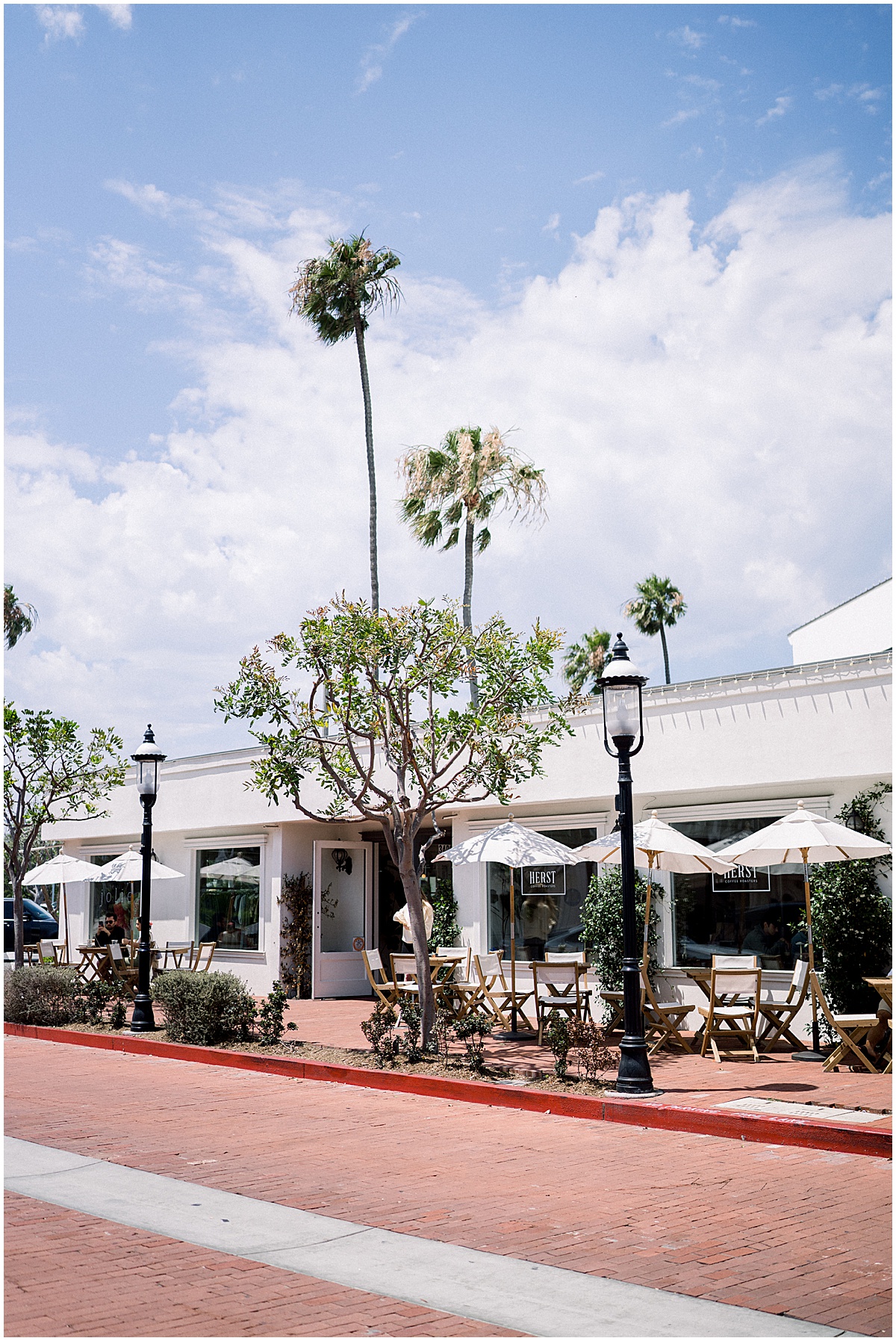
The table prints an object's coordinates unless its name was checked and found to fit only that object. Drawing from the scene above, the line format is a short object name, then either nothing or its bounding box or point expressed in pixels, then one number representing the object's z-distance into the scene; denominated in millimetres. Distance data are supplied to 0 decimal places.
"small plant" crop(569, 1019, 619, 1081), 10898
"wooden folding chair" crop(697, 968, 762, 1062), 11891
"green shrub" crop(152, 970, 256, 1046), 13562
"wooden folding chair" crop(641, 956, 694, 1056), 12180
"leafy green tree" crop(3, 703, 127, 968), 18922
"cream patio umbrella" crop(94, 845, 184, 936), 20234
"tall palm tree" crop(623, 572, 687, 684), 44969
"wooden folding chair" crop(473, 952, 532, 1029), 14062
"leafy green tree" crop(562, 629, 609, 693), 44062
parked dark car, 30859
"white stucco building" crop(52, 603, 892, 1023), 13789
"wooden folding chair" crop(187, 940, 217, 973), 19859
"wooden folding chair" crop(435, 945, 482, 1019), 14125
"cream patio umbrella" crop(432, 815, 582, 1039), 13438
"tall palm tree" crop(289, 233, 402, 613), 26219
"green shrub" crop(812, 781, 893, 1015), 12672
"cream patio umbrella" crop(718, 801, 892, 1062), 11448
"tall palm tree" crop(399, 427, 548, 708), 28062
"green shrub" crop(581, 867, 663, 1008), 14797
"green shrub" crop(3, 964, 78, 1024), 15820
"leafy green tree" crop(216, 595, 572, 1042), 12312
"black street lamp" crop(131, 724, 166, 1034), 14820
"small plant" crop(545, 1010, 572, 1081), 10422
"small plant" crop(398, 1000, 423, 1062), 11680
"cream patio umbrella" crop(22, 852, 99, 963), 21797
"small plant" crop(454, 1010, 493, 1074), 11125
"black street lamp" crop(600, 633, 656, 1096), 9875
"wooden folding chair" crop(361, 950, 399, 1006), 14703
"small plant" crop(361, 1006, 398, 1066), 11836
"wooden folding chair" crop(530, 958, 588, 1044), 12914
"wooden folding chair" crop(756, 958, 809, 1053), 12227
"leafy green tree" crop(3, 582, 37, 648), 43031
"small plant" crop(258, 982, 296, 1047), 13094
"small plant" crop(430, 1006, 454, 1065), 12109
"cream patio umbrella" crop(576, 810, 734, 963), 12555
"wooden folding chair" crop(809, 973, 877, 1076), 10773
